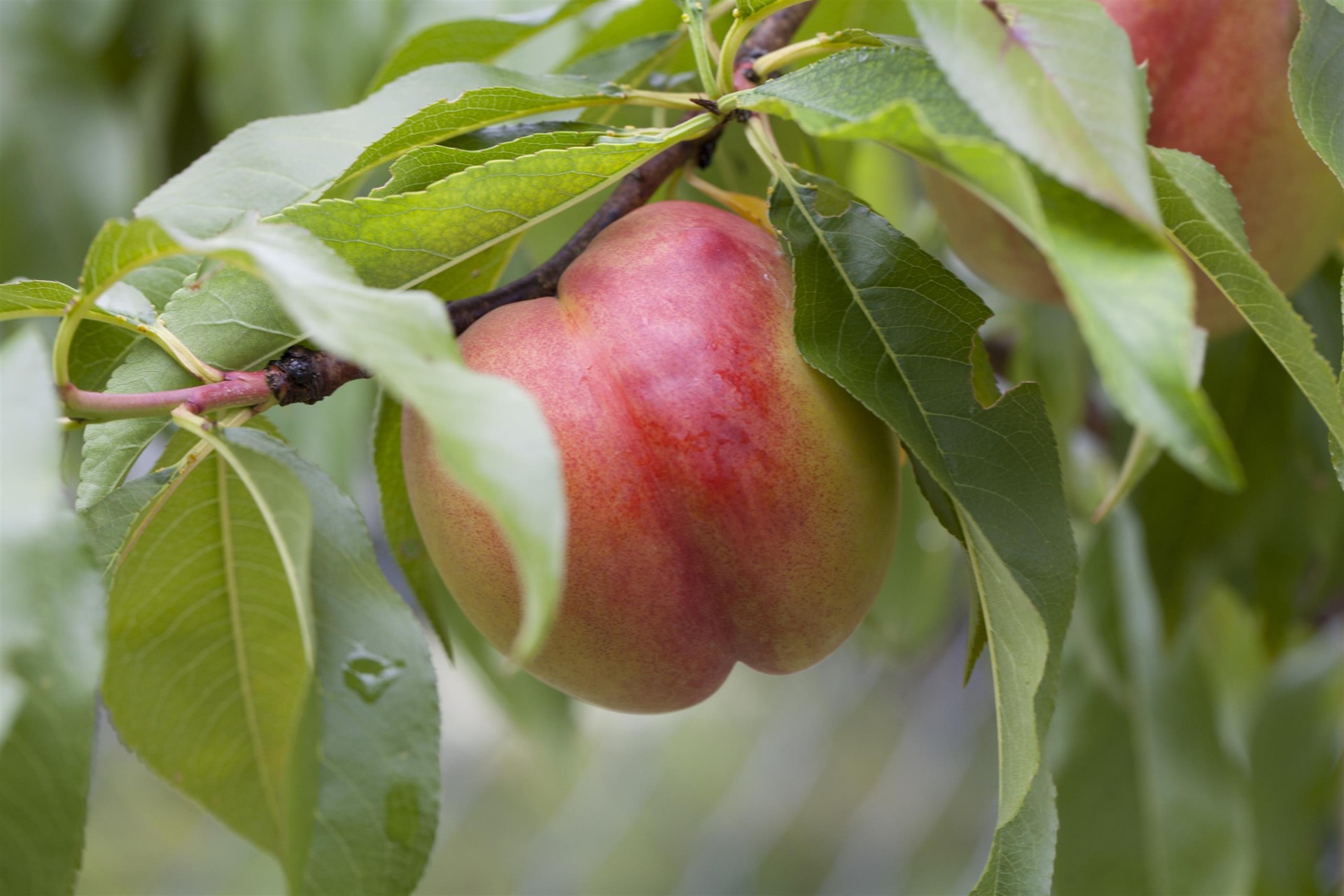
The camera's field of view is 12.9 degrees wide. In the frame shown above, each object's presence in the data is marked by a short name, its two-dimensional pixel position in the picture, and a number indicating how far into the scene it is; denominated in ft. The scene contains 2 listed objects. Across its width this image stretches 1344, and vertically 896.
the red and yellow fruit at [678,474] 2.47
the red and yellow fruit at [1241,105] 2.63
